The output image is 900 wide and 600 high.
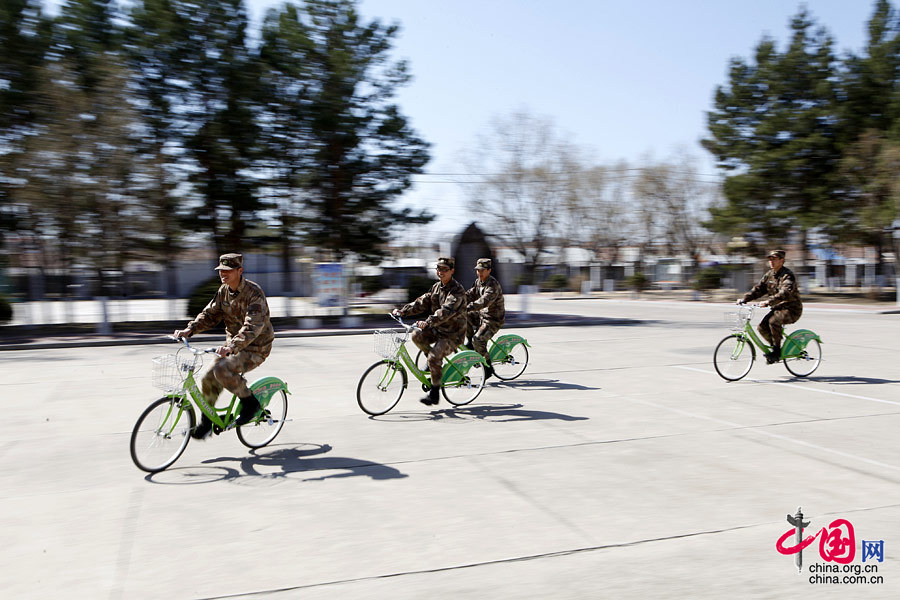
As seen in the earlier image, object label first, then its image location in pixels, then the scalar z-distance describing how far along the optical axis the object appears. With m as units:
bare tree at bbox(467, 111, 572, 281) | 48.12
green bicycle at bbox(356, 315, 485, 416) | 8.38
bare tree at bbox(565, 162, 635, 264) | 57.84
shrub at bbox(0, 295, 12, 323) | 22.31
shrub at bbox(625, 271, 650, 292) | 49.09
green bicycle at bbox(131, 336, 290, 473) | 6.16
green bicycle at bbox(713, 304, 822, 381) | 10.93
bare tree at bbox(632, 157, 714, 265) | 58.94
